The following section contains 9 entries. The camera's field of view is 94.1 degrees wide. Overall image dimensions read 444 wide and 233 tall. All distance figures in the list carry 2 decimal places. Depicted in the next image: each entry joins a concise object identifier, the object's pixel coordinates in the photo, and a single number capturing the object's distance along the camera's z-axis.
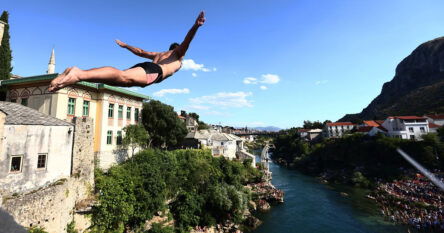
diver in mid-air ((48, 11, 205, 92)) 1.83
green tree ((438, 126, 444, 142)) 38.63
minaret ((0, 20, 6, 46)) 21.45
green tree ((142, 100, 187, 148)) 25.73
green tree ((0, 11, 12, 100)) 20.58
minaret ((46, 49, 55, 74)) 20.49
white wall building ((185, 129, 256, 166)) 34.12
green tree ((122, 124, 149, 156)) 19.86
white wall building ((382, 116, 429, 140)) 44.41
